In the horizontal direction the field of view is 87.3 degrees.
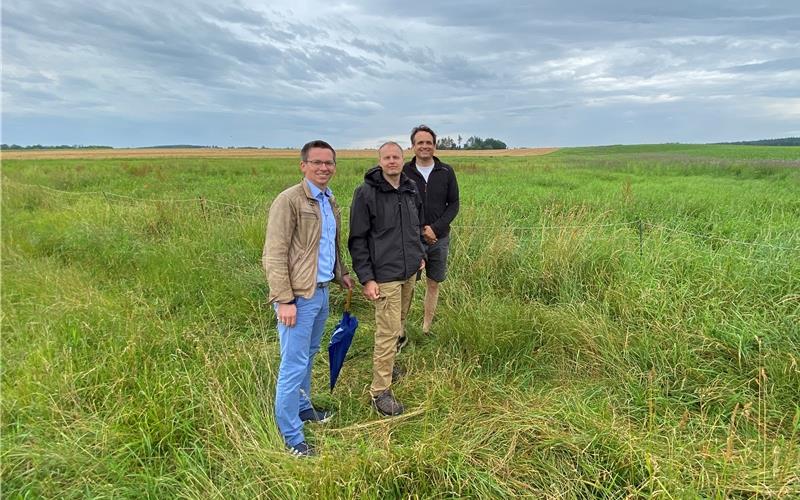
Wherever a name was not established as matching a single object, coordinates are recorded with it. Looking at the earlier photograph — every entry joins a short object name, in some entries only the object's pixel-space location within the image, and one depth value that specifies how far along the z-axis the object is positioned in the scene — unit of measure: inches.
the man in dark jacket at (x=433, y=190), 138.1
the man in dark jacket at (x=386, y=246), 108.7
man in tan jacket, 91.0
